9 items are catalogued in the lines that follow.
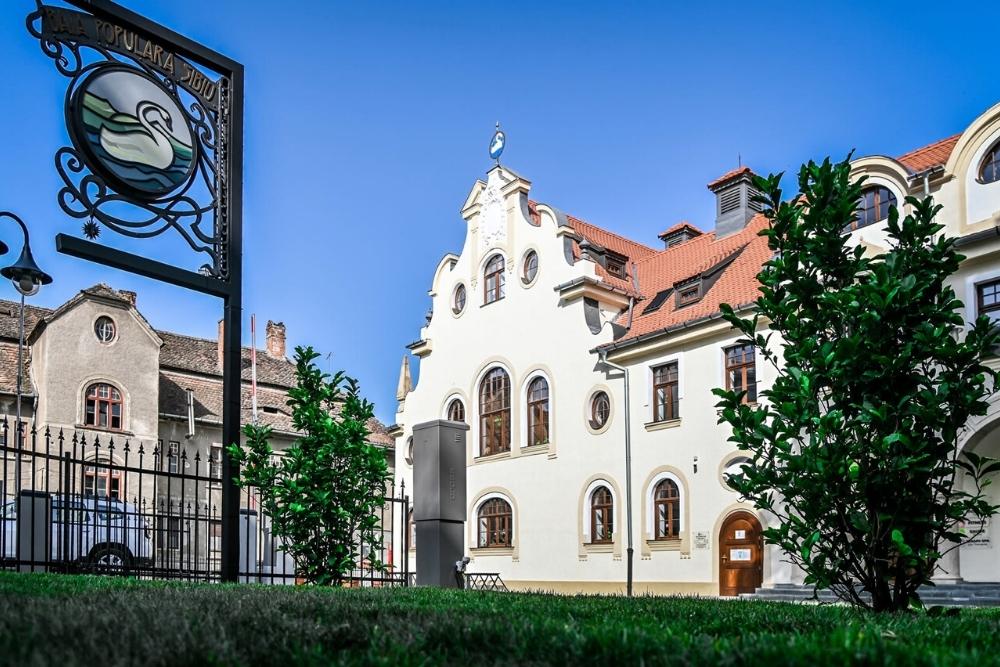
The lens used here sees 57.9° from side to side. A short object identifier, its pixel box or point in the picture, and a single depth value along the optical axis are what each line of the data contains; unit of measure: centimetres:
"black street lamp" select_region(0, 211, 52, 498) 1145
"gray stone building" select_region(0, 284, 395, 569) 3416
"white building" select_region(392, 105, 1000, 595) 2220
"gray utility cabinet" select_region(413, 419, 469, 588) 1317
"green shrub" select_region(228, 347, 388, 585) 1090
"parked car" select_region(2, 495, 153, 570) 1114
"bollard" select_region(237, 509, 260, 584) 1239
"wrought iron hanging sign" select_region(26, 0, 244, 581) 966
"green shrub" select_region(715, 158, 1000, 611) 732
